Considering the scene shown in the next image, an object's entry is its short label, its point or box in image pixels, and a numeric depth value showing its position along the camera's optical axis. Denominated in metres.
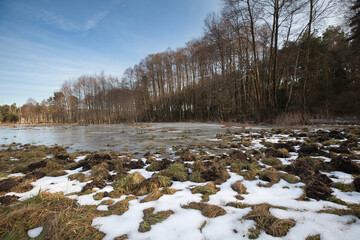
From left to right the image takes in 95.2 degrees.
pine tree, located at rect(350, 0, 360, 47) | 12.90
